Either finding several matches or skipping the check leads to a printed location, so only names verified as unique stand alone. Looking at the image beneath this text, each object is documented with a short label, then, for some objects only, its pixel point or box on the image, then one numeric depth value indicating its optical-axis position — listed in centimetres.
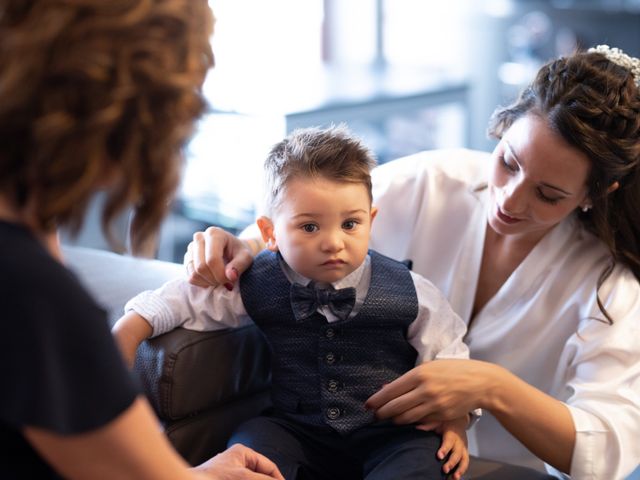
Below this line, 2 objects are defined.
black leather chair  145
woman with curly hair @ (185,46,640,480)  142
